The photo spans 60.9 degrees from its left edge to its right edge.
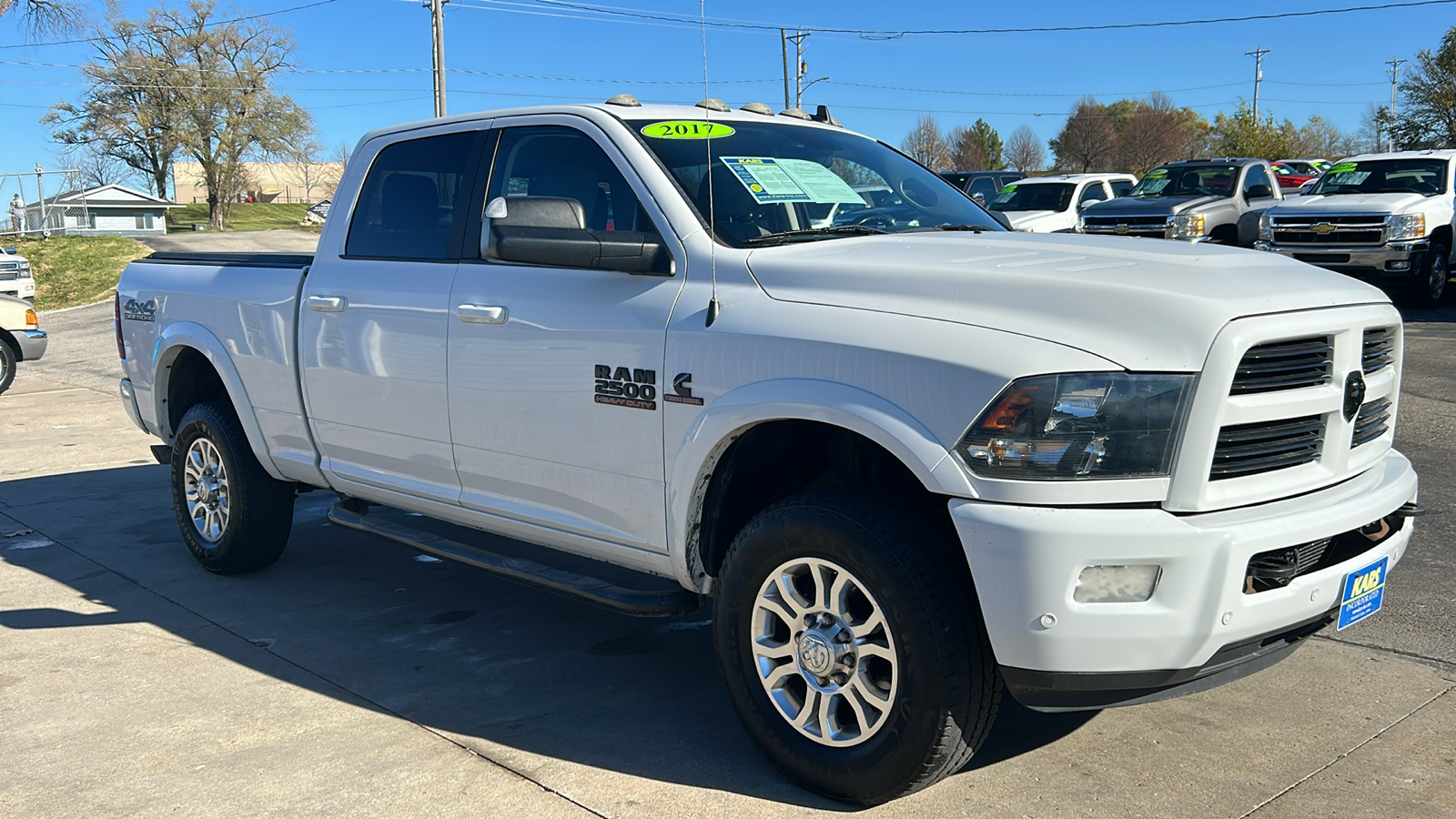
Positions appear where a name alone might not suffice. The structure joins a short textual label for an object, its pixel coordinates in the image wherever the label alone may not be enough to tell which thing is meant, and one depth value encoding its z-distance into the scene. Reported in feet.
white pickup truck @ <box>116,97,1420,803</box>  9.49
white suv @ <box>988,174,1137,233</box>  66.95
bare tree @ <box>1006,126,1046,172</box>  280.31
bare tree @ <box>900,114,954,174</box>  253.81
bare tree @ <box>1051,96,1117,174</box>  245.86
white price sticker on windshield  13.24
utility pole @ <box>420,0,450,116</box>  126.52
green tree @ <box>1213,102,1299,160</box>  199.00
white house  229.66
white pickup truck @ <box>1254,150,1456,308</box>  49.90
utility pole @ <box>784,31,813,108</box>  153.95
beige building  262.26
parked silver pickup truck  57.41
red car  120.26
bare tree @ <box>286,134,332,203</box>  224.53
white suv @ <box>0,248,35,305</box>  60.44
